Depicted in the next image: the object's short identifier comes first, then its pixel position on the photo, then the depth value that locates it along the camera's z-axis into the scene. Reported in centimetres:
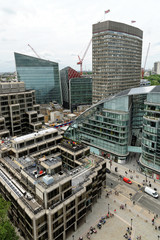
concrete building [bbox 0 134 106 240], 4344
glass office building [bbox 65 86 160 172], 7225
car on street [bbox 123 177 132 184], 7298
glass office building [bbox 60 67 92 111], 18238
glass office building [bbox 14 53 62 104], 17012
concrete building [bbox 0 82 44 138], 8888
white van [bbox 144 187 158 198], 6415
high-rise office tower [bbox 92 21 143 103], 13838
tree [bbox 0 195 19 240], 3825
